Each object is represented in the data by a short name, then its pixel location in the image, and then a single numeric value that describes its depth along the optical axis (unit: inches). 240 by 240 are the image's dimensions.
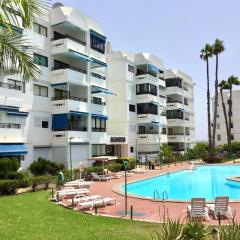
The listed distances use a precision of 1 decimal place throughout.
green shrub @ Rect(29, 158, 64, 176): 1028.4
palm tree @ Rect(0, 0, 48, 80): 285.1
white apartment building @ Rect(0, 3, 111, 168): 1019.4
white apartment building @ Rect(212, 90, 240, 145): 3170.3
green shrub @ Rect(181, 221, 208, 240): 246.3
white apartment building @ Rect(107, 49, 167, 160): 1726.1
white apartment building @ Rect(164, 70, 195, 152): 2190.6
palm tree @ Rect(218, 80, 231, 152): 2266.5
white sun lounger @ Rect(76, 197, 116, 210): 637.5
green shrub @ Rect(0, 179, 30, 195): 783.8
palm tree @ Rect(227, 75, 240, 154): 2259.3
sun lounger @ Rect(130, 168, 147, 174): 1324.9
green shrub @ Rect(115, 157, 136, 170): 1405.4
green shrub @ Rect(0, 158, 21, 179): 865.3
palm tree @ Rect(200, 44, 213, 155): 1948.4
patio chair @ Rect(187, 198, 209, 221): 545.4
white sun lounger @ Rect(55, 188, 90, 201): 719.8
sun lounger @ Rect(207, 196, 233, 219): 559.4
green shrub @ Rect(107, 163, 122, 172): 1287.6
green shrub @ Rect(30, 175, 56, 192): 850.4
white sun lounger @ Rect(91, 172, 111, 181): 1103.4
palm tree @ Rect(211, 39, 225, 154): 1993.6
